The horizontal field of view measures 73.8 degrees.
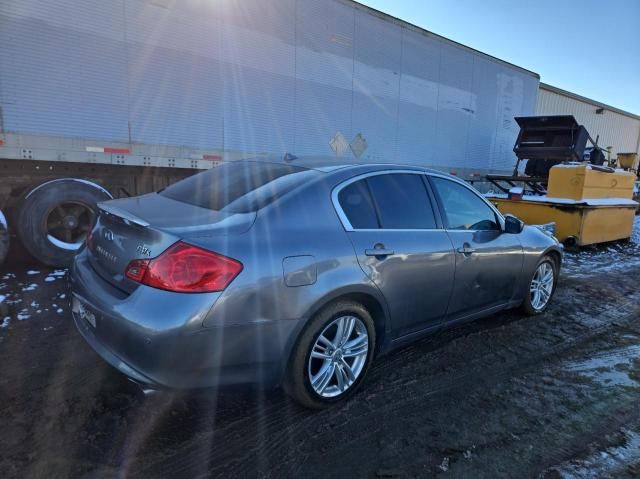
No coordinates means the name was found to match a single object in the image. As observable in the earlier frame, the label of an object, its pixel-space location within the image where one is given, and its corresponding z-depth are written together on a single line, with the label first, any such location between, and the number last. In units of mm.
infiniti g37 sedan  2129
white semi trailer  4652
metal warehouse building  14531
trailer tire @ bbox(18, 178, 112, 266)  4945
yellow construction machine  7805
